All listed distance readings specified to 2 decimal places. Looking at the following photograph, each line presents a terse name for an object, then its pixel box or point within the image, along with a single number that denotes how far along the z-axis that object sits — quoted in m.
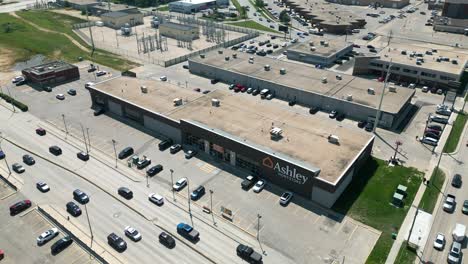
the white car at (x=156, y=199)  67.56
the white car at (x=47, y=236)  59.18
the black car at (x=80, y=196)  67.69
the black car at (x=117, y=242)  57.78
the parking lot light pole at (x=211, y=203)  64.72
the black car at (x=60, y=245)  57.47
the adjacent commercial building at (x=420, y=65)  114.75
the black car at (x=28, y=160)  78.94
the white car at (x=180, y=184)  71.19
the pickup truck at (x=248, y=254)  55.25
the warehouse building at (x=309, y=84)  96.67
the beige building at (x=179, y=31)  164.88
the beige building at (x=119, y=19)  187.88
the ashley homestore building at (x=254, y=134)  68.44
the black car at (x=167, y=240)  58.44
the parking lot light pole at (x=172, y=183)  69.79
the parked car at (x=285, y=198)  67.06
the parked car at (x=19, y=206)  65.38
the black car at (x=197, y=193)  68.64
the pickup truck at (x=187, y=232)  59.59
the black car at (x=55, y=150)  82.56
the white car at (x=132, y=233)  59.75
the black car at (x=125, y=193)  69.06
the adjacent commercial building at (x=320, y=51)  134.00
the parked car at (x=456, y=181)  72.25
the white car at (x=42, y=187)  70.94
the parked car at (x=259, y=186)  70.62
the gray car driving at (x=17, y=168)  76.12
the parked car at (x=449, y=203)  65.88
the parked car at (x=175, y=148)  82.88
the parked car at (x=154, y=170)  75.32
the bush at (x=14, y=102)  102.25
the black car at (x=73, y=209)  64.81
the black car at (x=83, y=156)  80.62
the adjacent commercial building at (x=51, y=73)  117.06
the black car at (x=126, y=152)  81.06
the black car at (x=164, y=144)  84.25
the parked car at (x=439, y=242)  57.94
